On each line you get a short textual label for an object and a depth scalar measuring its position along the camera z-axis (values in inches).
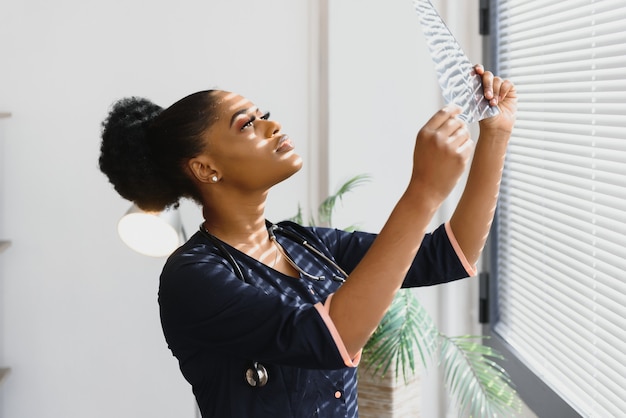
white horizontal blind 62.7
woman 36.7
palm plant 81.4
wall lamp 72.4
